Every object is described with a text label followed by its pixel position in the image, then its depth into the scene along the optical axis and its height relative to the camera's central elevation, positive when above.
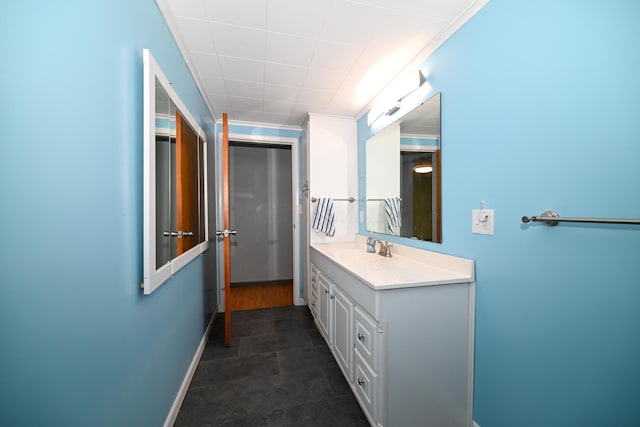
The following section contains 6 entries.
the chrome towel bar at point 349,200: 2.75 +0.09
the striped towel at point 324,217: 2.65 -0.10
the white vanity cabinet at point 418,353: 1.21 -0.75
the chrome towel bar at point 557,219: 0.73 -0.04
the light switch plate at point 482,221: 1.21 -0.07
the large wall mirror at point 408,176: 1.59 +0.26
